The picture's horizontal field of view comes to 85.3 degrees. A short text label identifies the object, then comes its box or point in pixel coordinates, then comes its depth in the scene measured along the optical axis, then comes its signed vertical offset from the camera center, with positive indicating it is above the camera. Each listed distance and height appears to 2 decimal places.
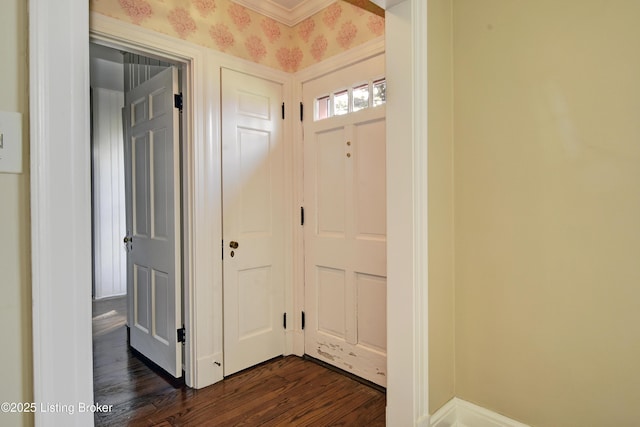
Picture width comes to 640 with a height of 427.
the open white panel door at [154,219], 2.31 -0.05
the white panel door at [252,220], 2.39 -0.06
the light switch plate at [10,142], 0.61 +0.13
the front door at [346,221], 2.24 -0.07
